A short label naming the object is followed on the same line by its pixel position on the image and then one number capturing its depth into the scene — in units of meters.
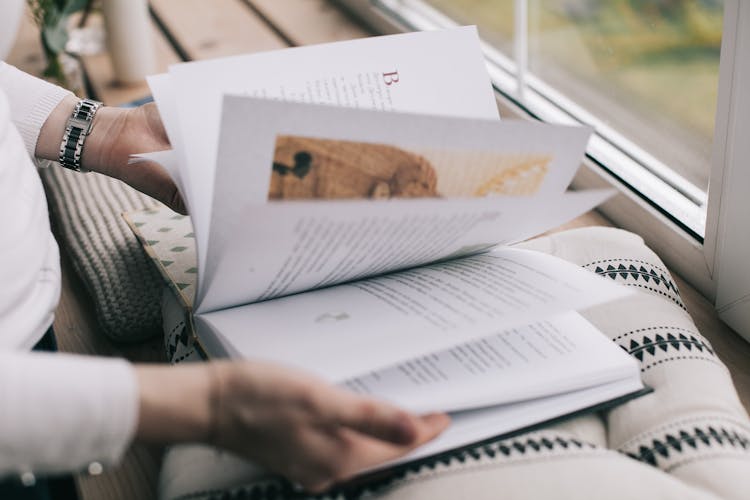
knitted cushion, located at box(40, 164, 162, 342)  0.60
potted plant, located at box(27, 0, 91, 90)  0.98
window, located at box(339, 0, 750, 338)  0.60
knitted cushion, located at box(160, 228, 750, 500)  0.40
